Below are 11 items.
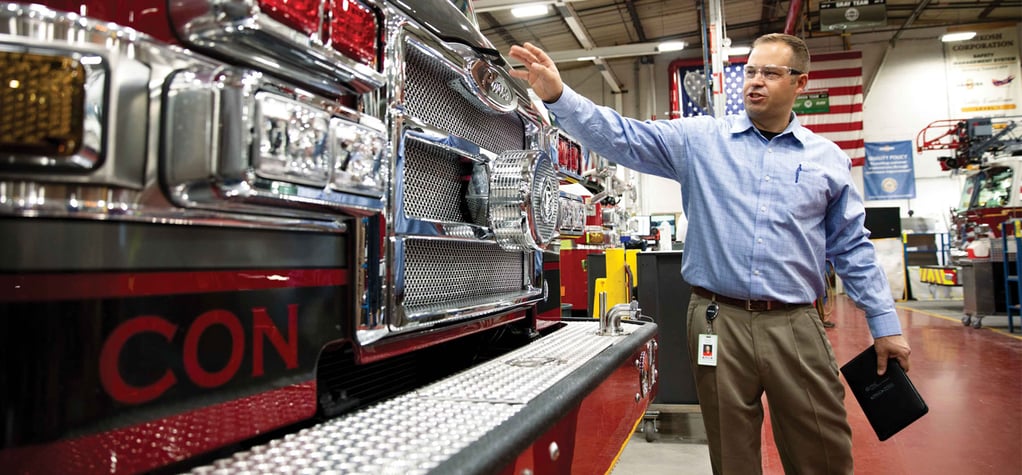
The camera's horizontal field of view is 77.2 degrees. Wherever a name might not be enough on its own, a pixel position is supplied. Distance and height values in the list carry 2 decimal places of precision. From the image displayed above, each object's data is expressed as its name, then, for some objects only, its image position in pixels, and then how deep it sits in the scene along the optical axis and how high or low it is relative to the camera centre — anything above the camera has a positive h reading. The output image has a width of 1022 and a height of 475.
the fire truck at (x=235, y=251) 0.60 +0.03
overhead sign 10.76 +4.13
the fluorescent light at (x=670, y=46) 10.67 +3.64
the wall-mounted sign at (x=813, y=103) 13.73 +3.39
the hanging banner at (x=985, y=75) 14.39 +4.16
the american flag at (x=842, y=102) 13.92 +3.45
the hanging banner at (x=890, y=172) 14.75 +2.02
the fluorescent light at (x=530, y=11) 9.53 +3.98
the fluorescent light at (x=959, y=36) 13.95 +4.88
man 2.08 +0.01
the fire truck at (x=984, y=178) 8.88 +1.17
